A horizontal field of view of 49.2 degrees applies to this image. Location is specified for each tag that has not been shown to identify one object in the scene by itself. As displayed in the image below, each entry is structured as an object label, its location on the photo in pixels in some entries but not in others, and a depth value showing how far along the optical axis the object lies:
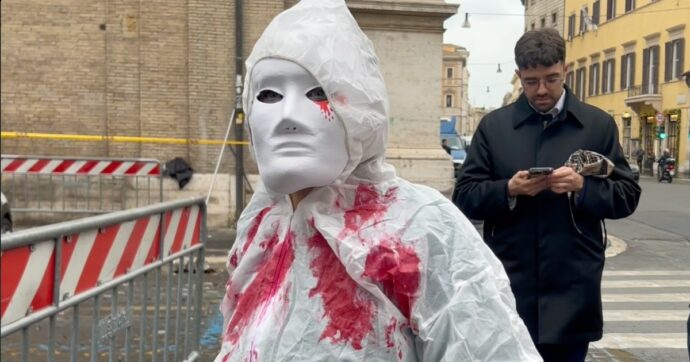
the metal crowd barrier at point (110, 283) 2.84
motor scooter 30.69
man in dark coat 2.89
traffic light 37.31
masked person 1.67
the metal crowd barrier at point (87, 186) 11.35
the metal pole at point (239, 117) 12.23
